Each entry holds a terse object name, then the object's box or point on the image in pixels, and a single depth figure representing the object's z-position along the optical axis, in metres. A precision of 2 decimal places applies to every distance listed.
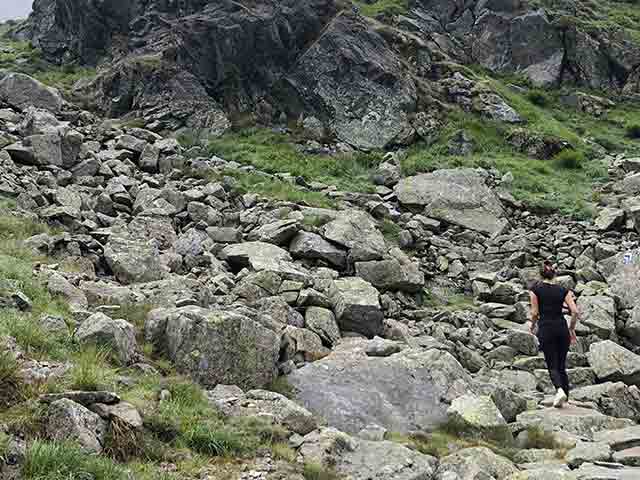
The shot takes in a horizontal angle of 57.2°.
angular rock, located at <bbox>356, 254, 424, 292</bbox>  14.16
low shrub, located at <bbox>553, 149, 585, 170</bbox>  25.61
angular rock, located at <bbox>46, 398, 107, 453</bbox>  4.90
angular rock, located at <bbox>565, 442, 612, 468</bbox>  6.38
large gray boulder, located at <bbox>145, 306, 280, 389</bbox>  7.49
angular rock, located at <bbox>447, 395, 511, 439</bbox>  7.56
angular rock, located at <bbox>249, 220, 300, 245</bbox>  14.73
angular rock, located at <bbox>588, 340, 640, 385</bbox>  10.66
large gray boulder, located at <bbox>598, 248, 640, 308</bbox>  14.18
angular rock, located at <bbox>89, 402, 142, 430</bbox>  5.38
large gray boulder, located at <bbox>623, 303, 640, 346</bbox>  13.27
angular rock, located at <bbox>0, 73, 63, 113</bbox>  23.72
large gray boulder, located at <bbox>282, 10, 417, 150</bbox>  27.52
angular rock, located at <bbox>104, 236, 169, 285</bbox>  11.14
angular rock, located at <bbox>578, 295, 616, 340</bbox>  12.95
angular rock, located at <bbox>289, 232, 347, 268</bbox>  14.40
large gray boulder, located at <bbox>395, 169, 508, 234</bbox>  19.66
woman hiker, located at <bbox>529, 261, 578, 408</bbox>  8.63
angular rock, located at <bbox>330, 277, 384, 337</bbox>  11.20
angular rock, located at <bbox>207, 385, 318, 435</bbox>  6.58
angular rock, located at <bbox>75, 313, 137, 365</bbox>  6.96
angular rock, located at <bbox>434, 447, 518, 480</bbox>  5.97
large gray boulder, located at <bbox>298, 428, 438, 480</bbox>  5.89
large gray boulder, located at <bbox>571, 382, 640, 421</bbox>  9.19
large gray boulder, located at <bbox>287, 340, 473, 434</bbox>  7.83
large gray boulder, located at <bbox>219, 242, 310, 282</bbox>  12.32
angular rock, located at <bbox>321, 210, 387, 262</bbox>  14.67
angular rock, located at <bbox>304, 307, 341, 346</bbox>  10.35
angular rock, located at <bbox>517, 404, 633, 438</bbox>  7.86
